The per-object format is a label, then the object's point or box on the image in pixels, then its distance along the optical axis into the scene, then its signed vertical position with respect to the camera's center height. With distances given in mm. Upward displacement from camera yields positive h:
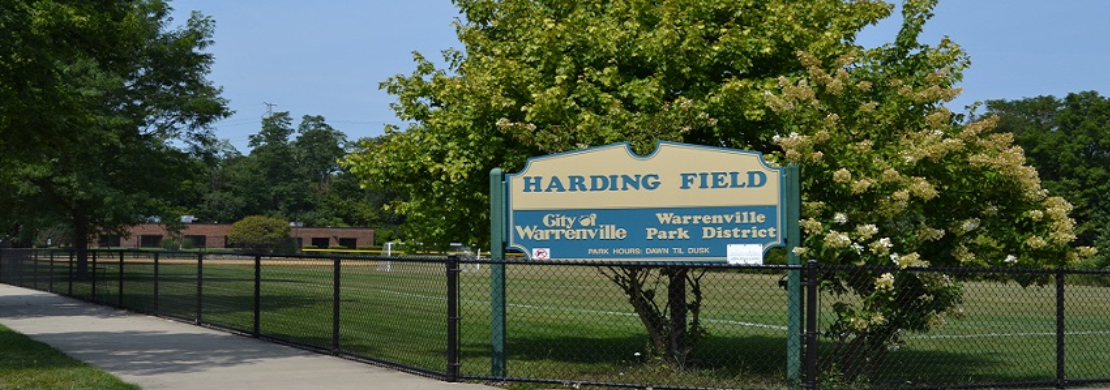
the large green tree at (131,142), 32562 +2755
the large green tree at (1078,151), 80125 +6199
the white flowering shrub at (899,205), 11508 +326
